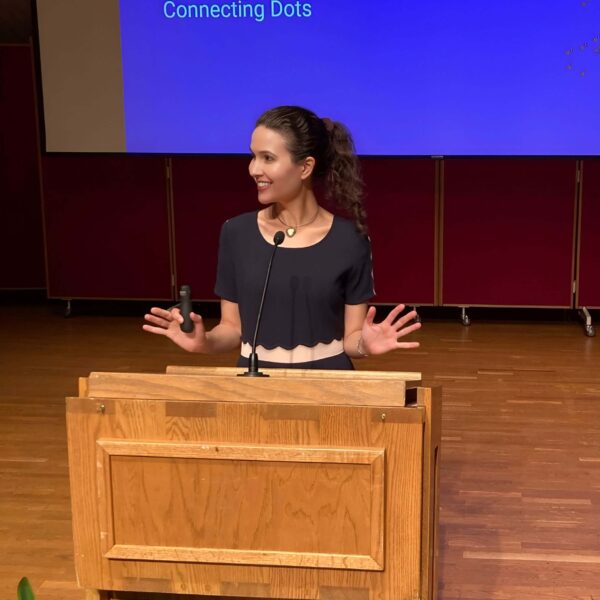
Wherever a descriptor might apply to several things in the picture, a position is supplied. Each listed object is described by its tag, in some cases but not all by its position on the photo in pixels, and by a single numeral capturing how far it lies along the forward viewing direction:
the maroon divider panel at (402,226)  11.59
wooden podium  3.06
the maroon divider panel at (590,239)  11.33
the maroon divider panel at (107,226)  12.18
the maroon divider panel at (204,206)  11.92
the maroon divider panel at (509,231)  11.38
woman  4.46
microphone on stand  3.35
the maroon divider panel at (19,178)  12.61
